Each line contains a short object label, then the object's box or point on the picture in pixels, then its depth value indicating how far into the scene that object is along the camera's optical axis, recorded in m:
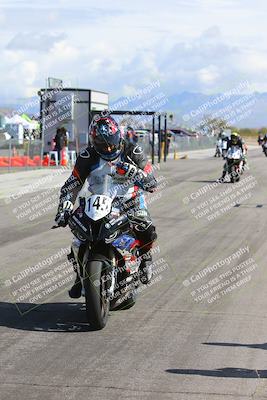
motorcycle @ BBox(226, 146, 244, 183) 27.58
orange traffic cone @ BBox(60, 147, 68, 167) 33.69
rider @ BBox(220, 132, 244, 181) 28.24
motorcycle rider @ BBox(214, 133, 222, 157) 49.19
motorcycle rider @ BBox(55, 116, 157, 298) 7.32
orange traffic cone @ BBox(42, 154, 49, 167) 33.44
